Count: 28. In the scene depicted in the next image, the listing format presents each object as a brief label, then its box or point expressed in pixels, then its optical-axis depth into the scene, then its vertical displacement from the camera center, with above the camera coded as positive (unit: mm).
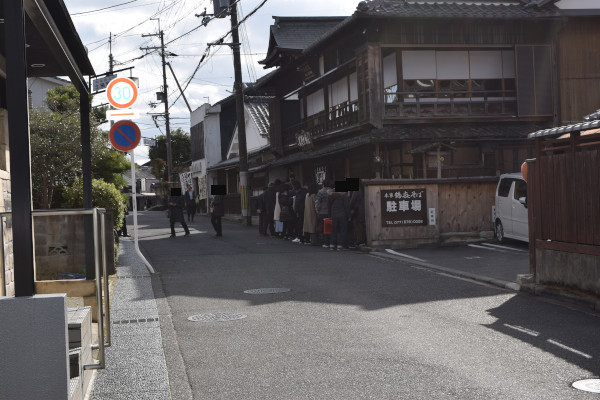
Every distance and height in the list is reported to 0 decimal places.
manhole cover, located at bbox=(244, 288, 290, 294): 10070 -1380
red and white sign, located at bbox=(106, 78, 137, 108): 12074 +2117
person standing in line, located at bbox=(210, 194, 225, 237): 22734 -387
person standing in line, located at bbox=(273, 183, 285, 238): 21297 -563
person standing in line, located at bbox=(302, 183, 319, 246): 18828 -589
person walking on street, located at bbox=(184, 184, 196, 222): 33806 -90
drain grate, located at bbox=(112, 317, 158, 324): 7725 -1348
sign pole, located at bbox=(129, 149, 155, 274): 12148 -26
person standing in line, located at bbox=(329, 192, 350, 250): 17016 -464
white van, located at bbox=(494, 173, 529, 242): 15781 -426
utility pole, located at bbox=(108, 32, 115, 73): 43375 +9420
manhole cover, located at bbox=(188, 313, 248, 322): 8008 -1408
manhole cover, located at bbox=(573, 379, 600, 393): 4910 -1476
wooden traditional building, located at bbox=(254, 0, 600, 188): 22078 +3837
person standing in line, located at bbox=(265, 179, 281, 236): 22859 -185
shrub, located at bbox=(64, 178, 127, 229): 15148 +231
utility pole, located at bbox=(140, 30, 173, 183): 44847 +7516
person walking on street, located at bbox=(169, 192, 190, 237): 22734 -204
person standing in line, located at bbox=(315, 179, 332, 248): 17900 -143
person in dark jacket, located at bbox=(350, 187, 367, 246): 17109 -347
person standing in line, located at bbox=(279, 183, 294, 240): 20828 -306
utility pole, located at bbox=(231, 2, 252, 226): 28550 +3777
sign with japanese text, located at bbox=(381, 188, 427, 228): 16828 -321
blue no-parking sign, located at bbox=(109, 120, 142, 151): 12180 +1289
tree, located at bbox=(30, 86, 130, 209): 17047 +1395
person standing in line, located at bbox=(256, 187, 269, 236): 23094 -453
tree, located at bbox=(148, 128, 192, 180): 67562 +5369
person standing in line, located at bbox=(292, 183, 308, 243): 19938 -345
